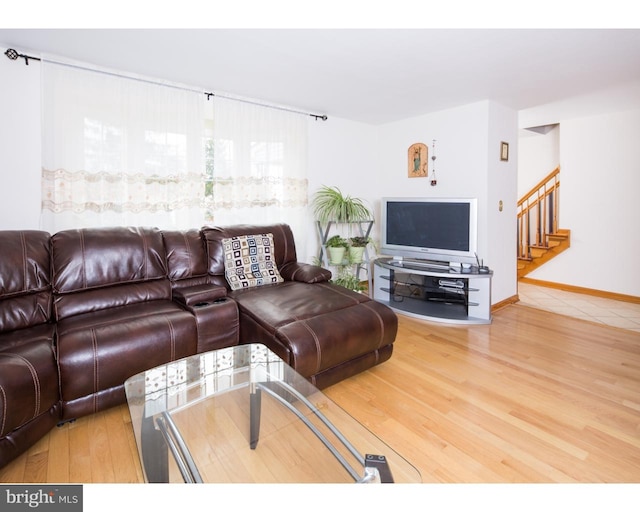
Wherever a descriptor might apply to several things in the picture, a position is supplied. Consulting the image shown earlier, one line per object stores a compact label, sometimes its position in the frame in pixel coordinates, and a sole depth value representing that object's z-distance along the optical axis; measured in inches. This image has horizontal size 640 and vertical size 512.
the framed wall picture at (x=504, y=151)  143.6
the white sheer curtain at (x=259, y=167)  131.9
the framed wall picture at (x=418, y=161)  158.8
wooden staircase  192.9
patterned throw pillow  113.0
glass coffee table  46.1
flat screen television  134.3
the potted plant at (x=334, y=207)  155.9
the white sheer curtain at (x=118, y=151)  102.2
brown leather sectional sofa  65.7
